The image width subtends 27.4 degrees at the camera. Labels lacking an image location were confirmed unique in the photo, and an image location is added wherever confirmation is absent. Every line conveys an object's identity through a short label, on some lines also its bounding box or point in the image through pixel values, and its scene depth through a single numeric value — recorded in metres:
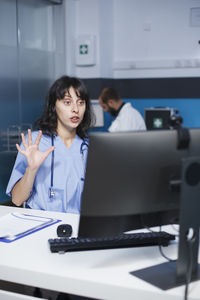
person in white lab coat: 4.35
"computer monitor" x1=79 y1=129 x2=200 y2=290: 1.11
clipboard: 1.49
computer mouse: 1.46
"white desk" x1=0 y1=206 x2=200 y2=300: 1.10
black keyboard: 1.35
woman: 1.87
